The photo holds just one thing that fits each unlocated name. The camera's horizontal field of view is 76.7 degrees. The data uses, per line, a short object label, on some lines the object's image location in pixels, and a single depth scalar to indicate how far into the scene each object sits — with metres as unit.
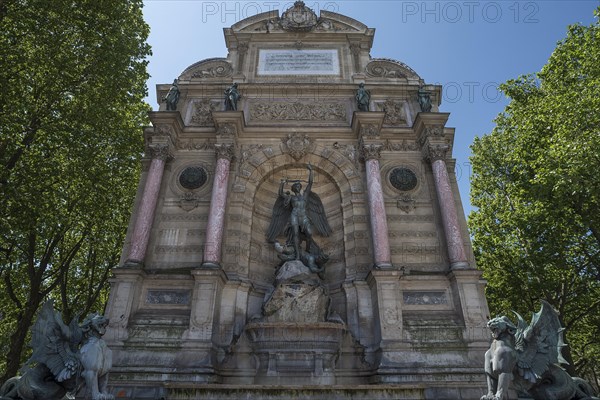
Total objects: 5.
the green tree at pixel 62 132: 11.57
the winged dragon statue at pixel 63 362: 6.81
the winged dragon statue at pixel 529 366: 6.72
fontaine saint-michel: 10.95
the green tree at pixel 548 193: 12.76
